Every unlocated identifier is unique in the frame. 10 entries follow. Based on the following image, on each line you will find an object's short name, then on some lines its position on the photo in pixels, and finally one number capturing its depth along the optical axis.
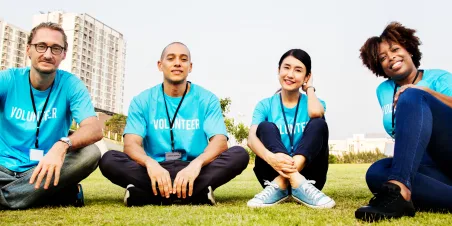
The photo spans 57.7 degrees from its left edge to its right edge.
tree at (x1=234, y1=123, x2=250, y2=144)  41.69
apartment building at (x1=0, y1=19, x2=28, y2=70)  86.58
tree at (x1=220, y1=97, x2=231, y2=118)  37.94
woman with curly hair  2.68
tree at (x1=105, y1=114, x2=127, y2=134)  67.75
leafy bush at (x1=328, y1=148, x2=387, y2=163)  34.19
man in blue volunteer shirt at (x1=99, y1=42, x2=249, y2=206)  3.61
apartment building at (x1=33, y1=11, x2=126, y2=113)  91.75
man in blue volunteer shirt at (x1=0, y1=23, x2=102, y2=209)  3.57
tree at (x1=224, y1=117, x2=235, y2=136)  40.28
